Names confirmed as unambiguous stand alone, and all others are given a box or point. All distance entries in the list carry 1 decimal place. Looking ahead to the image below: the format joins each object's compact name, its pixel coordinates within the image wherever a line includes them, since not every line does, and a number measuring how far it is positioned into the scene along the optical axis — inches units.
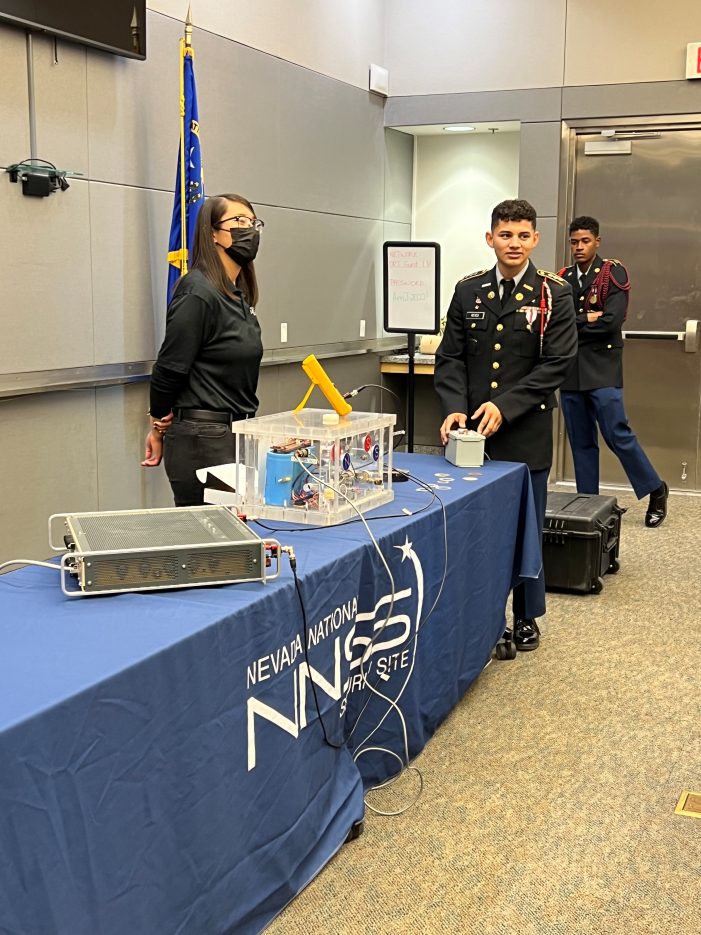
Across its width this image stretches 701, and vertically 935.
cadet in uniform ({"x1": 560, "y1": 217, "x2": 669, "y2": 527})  219.3
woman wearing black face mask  126.8
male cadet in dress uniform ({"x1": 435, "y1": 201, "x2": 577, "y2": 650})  141.9
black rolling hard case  179.8
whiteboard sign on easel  241.6
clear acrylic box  102.1
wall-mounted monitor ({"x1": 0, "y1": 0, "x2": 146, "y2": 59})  148.8
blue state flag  178.9
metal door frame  251.4
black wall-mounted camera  151.6
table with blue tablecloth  59.2
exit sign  244.2
